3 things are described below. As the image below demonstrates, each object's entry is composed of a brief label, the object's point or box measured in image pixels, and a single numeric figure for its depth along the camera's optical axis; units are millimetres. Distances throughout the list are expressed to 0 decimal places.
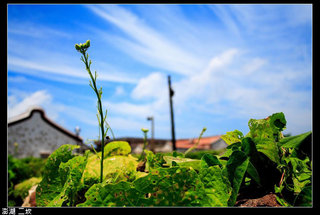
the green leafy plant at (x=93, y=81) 636
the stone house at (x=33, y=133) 19344
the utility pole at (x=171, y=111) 21578
